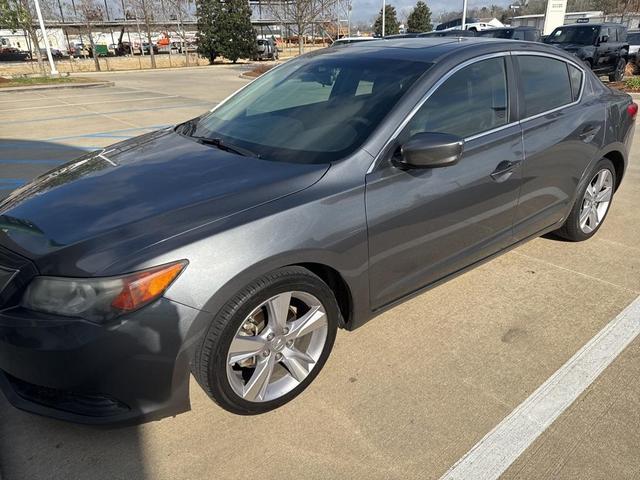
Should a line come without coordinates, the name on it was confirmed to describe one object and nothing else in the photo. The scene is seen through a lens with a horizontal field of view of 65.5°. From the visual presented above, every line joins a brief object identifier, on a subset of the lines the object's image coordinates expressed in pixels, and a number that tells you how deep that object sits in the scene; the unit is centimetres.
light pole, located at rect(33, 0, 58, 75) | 2198
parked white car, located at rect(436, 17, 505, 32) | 2849
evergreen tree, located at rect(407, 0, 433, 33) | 4691
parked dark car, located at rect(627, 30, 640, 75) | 1892
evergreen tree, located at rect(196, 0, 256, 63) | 3550
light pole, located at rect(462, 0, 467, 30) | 2516
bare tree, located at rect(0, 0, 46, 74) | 2183
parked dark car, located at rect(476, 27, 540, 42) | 1762
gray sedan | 192
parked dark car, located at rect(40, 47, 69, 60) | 4826
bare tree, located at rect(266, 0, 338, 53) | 2680
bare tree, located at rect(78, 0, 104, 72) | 3575
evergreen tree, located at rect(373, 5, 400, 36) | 4962
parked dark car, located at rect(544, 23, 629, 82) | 1559
